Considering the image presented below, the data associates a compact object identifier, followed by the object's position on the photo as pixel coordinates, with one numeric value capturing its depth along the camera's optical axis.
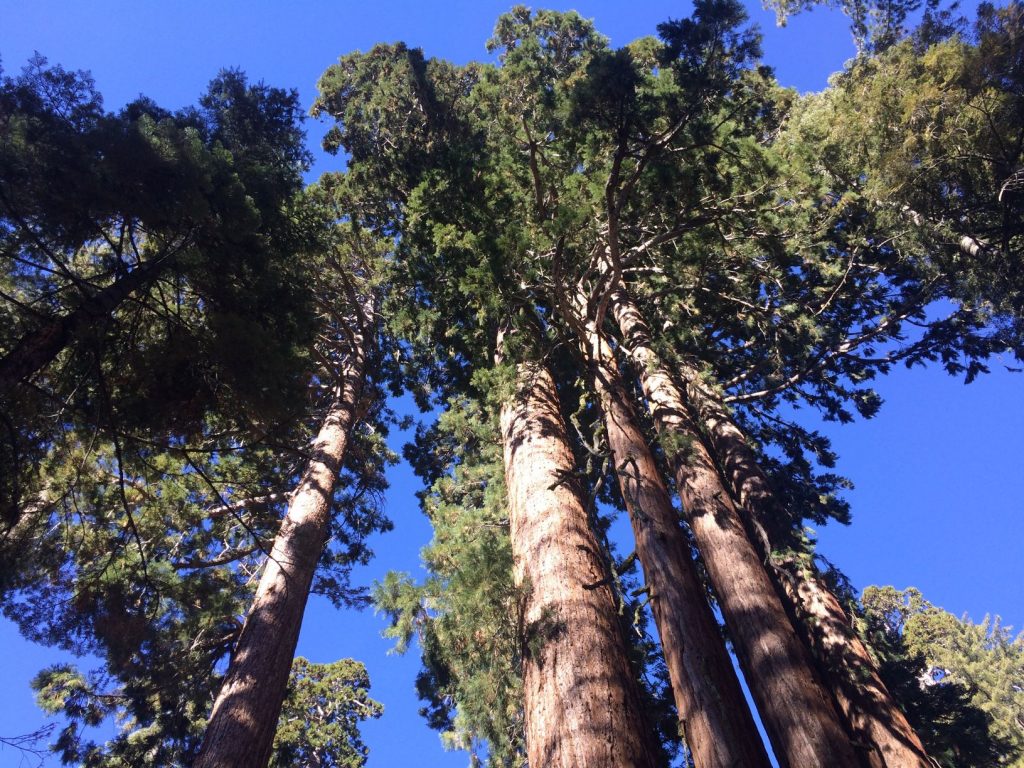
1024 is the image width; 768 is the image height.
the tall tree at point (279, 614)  5.54
